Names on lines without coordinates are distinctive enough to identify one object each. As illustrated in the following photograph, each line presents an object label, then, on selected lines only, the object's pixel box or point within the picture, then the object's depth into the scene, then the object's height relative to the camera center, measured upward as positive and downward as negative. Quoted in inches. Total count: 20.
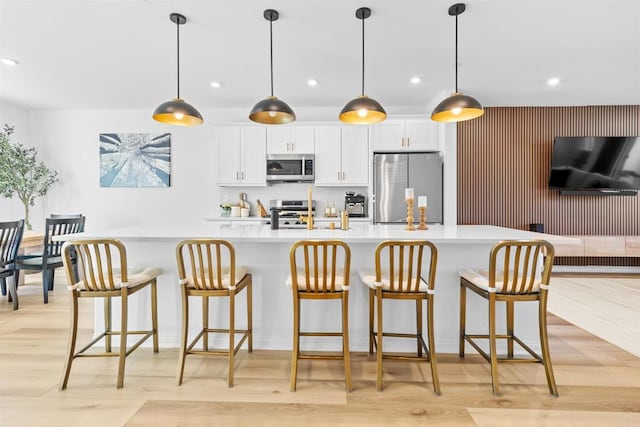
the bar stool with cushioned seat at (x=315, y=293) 73.0 -18.5
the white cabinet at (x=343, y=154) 184.4 +35.8
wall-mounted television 187.9 +31.6
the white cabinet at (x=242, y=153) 186.5 +36.5
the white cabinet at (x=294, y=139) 185.6 +44.7
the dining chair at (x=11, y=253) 127.0 -16.0
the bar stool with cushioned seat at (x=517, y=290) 71.0 -17.9
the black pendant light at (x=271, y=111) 94.0 +31.7
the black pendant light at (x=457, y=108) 91.4 +31.9
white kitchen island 93.4 -26.5
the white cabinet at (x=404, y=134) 180.9 +46.4
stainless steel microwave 184.2 +28.0
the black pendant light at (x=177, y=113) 97.9 +32.3
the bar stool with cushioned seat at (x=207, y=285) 73.7 -17.6
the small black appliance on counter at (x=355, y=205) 184.9 +5.8
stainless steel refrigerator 175.6 +18.9
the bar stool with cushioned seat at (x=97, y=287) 74.6 -17.8
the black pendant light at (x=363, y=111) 93.1 +32.1
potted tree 172.2 +23.6
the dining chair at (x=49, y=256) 136.4 -19.7
